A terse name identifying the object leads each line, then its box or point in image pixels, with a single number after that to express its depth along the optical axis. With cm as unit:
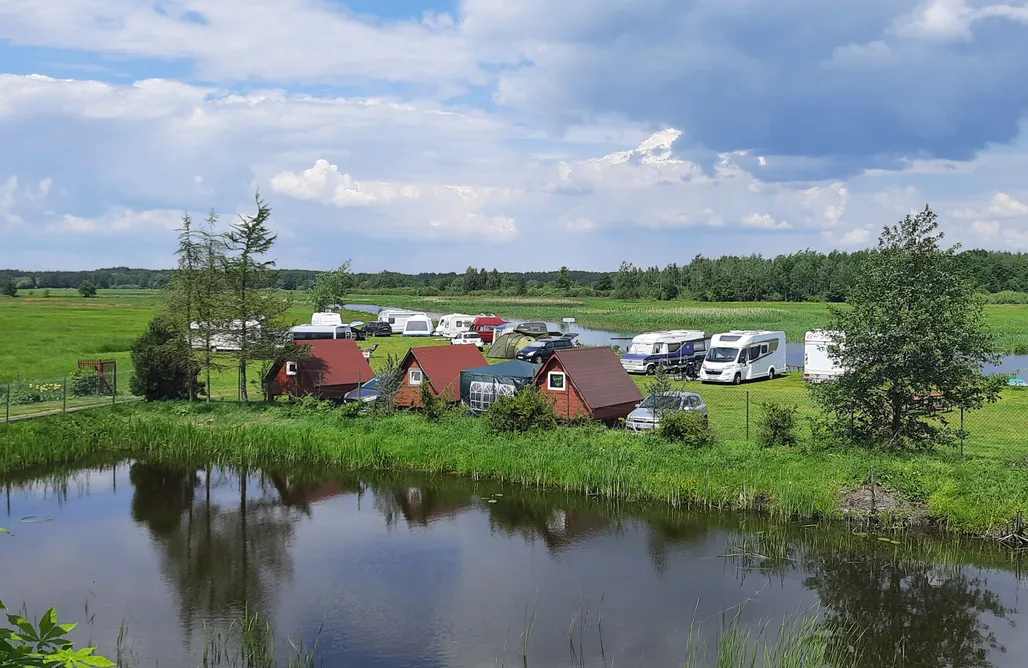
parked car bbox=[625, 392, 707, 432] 2308
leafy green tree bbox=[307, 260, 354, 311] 7544
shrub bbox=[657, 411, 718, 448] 2097
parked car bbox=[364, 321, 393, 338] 6259
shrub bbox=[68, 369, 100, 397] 3188
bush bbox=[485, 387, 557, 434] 2333
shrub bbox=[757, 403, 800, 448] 2112
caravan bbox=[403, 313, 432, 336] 6297
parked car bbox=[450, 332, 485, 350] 5661
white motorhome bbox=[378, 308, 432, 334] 6469
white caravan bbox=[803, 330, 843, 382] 3756
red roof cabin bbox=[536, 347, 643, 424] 2539
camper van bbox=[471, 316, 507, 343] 5866
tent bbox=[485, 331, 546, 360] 4869
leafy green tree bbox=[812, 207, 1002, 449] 1856
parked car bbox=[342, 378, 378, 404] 2974
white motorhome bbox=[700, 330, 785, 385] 3847
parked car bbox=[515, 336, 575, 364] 4512
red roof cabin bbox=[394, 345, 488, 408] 2859
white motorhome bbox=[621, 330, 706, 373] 4125
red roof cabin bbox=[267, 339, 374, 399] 3177
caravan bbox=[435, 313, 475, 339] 6175
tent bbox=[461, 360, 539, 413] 2658
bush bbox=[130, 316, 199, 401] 3059
